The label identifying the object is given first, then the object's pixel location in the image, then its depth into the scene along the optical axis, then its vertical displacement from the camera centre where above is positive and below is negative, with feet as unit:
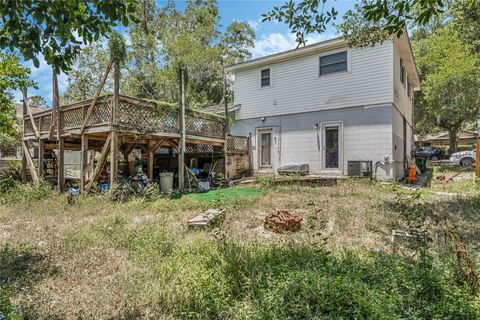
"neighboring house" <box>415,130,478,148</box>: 139.73 +6.75
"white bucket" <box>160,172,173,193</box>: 34.04 -3.13
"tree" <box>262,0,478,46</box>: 14.37 +7.24
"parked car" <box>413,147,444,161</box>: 99.25 +0.08
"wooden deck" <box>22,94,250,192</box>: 27.89 +2.67
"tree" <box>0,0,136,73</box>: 7.83 +3.78
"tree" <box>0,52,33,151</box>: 22.75 +6.05
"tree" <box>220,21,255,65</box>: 83.71 +33.68
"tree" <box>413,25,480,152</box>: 60.64 +16.14
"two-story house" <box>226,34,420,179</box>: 34.88 +6.61
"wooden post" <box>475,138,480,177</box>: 34.92 -1.06
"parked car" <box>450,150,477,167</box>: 65.89 -1.19
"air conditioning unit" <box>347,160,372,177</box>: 34.81 -1.76
